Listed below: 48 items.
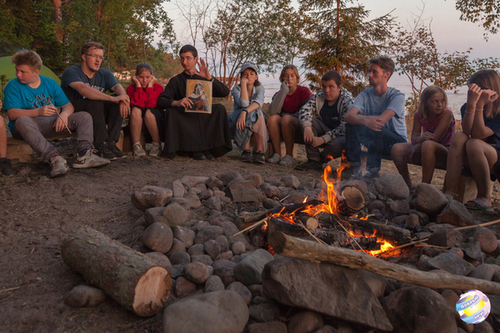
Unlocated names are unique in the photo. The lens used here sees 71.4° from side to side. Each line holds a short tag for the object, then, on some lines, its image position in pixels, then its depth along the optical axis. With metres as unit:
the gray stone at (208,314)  1.60
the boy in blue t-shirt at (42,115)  3.87
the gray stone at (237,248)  2.43
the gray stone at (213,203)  3.13
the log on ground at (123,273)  1.72
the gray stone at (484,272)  2.04
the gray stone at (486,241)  2.42
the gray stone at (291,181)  3.80
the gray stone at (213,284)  1.95
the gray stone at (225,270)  2.06
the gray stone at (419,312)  1.58
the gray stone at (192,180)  3.65
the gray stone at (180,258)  2.26
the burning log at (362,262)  1.73
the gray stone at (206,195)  3.31
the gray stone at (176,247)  2.38
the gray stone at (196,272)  1.99
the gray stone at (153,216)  2.63
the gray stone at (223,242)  2.44
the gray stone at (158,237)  2.31
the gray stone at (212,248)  2.36
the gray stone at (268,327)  1.63
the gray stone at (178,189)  3.18
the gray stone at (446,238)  2.36
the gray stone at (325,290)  1.67
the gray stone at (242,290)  1.90
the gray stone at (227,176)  3.75
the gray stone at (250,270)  2.02
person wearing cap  5.23
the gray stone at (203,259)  2.25
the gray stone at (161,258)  2.19
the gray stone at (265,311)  1.77
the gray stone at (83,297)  1.76
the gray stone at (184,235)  2.48
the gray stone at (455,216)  2.74
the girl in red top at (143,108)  5.04
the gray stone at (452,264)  2.07
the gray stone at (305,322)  1.66
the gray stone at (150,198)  2.89
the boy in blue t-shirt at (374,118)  4.48
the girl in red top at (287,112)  5.36
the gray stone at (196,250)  2.39
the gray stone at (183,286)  1.95
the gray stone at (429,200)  2.97
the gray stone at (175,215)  2.67
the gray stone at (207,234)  2.54
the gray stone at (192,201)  3.08
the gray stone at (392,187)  3.40
